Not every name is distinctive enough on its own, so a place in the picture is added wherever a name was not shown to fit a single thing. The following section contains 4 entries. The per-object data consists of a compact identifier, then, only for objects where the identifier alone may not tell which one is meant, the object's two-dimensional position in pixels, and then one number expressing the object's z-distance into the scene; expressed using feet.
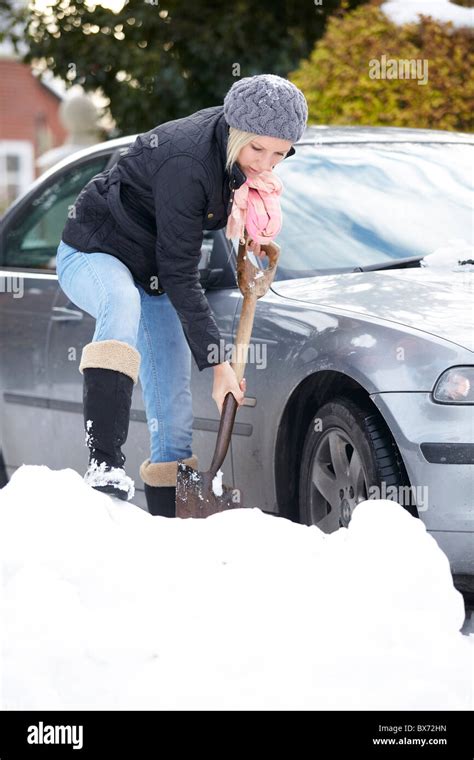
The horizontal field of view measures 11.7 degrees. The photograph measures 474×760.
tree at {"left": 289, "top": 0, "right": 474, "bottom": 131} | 50.01
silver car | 20.78
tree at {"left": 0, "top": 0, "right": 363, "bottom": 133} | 63.27
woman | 21.42
